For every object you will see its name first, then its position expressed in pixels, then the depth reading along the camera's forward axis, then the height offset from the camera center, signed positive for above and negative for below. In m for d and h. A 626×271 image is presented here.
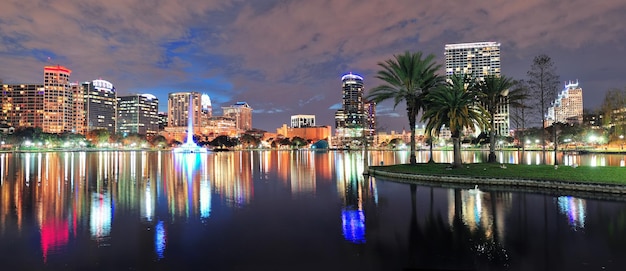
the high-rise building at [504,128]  191.98 +6.07
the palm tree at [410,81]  39.34 +6.35
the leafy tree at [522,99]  42.59 +4.73
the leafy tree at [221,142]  190.62 +1.60
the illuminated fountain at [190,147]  143.00 -0.49
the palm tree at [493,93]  42.50 +5.30
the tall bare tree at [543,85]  38.34 +5.54
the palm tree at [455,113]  34.25 +2.61
